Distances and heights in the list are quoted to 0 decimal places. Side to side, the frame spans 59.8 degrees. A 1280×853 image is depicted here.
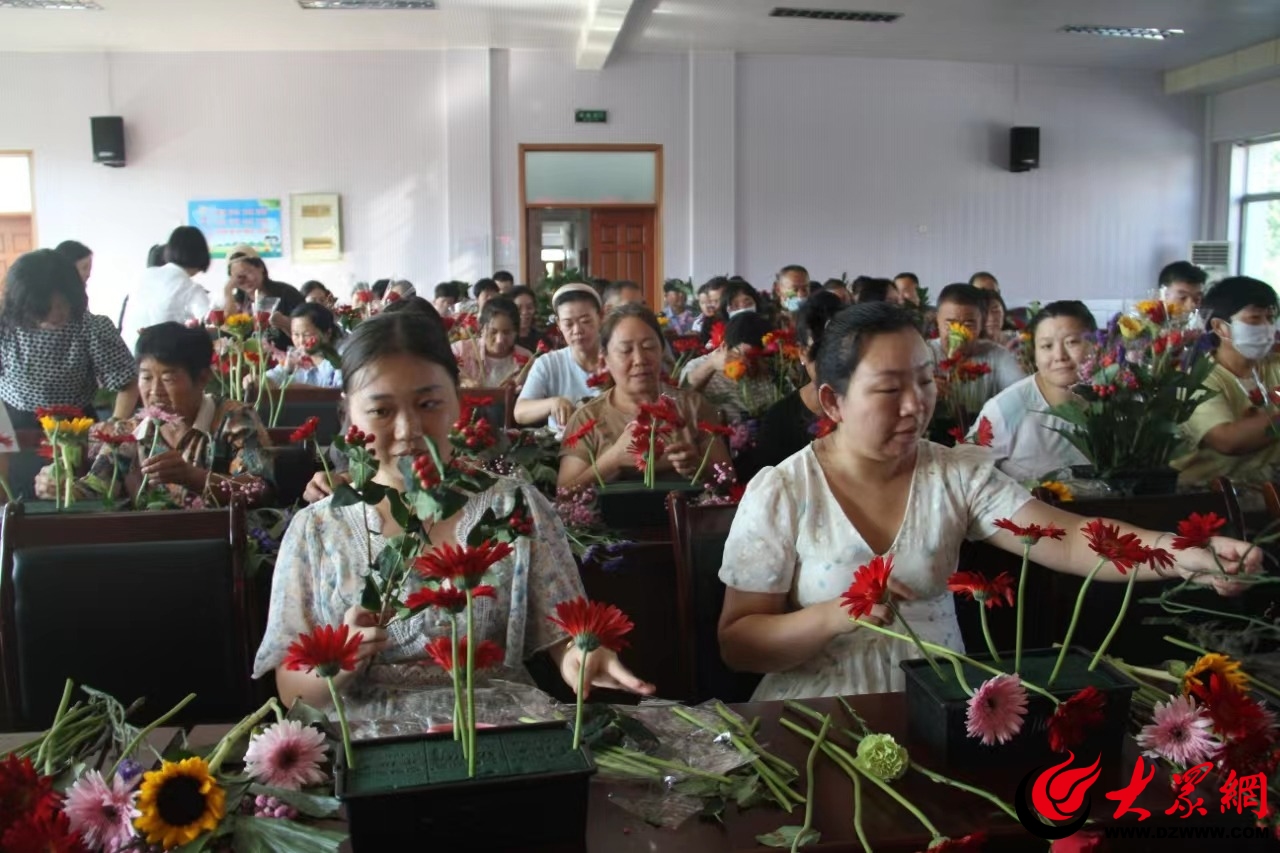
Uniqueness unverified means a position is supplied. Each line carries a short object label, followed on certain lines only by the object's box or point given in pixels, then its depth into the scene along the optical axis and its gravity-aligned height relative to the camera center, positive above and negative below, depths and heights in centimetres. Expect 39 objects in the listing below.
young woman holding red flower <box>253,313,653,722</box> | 151 -34
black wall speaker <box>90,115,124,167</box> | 991 +163
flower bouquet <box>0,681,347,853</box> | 88 -42
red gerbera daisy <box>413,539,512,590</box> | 94 -21
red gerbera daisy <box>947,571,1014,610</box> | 111 -27
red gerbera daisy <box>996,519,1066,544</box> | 114 -22
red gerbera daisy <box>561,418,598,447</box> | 257 -29
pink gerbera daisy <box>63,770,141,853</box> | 92 -41
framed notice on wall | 1038 +86
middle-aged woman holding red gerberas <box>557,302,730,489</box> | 282 -25
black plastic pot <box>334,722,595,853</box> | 95 -41
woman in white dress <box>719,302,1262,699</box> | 167 -32
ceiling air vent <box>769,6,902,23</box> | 918 +249
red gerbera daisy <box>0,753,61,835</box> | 86 -37
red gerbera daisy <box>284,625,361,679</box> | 95 -29
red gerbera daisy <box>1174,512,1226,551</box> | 117 -23
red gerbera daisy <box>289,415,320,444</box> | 190 -19
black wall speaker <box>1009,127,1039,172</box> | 1102 +166
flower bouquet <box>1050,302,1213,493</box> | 236 -20
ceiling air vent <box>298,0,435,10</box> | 867 +246
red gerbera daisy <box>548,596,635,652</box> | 100 -28
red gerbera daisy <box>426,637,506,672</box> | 104 -31
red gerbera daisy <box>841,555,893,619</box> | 108 -27
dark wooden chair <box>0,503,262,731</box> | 170 -45
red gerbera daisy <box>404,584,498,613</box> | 95 -24
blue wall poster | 1030 +89
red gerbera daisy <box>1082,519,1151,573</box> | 111 -23
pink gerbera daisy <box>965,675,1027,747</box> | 112 -40
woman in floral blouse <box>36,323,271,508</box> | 228 -29
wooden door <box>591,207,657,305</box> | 1080 +70
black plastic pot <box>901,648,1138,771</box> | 115 -43
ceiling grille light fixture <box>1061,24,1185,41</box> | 974 +248
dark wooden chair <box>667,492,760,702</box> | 184 -47
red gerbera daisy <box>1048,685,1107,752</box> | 103 -37
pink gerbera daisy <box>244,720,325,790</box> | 104 -41
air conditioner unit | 1133 +57
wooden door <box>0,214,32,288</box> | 1022 +79
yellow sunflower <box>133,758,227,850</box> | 91 -40
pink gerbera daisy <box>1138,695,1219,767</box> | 109 -42
